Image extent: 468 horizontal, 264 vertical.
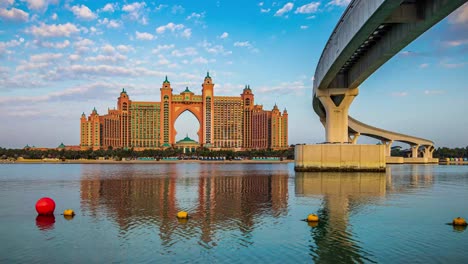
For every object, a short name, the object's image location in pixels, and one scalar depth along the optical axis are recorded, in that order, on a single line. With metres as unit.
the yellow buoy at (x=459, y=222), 18.19
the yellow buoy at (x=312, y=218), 18.75
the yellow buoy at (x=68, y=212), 20.39
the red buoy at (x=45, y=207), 20.58
